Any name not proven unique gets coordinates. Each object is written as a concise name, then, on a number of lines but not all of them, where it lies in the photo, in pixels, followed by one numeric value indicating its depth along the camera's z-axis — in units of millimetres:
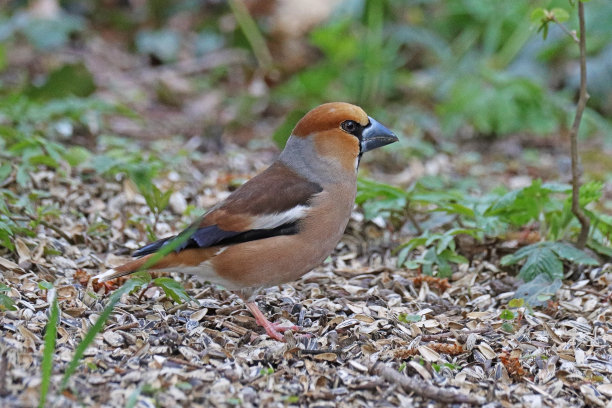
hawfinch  7406
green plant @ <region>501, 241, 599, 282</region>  8492
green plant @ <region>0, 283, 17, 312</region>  7000
